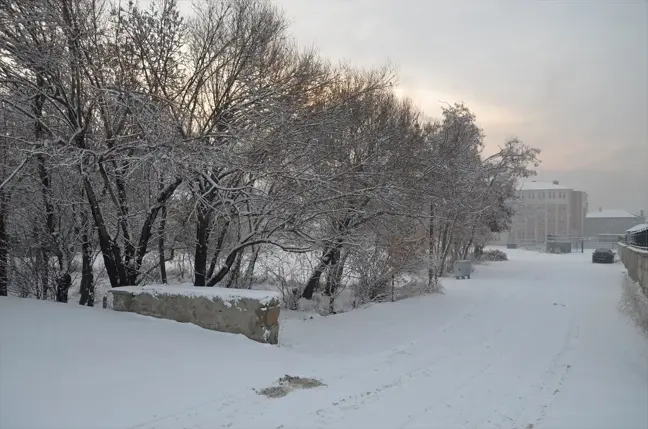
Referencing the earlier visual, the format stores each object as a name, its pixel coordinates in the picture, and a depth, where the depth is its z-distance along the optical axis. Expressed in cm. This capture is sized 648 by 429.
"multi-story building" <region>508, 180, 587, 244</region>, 9100
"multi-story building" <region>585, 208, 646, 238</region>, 9444
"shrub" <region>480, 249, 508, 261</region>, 3994
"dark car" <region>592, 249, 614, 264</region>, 3744
